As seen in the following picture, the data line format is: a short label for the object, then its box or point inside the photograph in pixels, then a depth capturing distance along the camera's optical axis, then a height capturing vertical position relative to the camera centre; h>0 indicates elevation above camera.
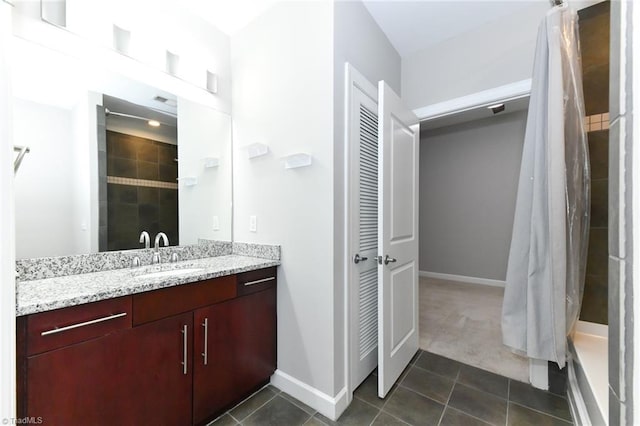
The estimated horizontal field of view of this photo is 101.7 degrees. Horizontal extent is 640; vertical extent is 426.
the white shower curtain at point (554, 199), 1.56 +0.07
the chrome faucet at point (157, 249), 1.74 -0.26
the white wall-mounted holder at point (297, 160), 1.63 +0.32
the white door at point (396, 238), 1.65 -0.20
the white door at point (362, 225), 1.71 -0.10
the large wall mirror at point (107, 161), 1.32 +0.32
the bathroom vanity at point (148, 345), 0.98 -0.63
